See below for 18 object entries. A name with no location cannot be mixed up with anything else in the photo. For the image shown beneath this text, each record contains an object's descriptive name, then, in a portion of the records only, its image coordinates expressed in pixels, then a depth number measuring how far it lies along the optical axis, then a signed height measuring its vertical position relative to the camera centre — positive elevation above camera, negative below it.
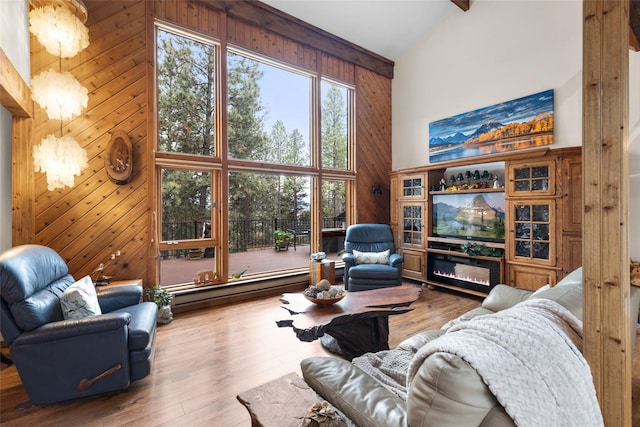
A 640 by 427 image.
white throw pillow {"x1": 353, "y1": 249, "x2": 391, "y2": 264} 4.63 -0.72
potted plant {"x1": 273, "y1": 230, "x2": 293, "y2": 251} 5.36 -0.48
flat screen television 4.41 -0.08
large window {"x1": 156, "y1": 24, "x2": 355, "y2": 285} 4.07 +0.80
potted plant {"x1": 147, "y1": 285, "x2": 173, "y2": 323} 3.55 -1.06
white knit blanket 0.82 -0.47
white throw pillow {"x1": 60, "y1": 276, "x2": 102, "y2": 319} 2.22 -0.68
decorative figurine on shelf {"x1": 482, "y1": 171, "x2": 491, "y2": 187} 4.63 +0.53
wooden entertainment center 3.70 -0.18
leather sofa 0.82 -0.57
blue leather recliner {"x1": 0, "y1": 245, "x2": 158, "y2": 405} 1.98 -0.90
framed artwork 4.23 +1.29
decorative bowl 2.59 -0.77
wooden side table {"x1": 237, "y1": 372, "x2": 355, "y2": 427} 1.12 -0.78
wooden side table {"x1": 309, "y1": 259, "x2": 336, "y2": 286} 4.88 -0.97
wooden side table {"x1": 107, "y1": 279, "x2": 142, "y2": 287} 3.42 -0.80
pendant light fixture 2.84 +1.23
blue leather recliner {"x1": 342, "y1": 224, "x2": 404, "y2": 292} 4.28 -0.76
